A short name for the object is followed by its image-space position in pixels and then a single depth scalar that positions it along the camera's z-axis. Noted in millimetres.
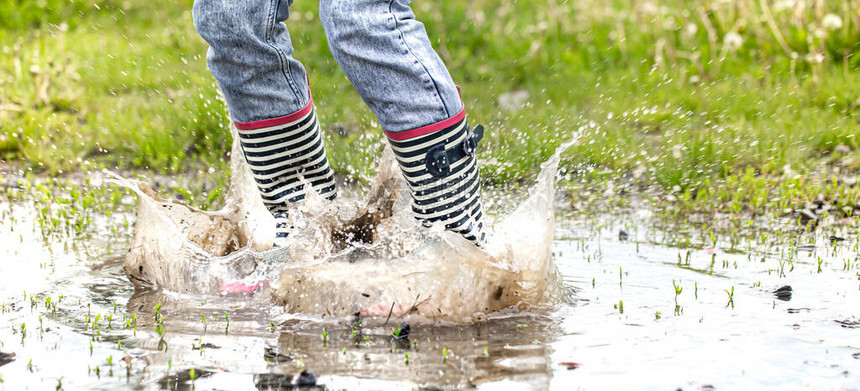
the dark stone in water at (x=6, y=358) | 4232
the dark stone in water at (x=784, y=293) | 5441
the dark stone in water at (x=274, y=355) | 4352
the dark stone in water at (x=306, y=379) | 3945
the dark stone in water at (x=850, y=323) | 4789
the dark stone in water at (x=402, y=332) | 4746
